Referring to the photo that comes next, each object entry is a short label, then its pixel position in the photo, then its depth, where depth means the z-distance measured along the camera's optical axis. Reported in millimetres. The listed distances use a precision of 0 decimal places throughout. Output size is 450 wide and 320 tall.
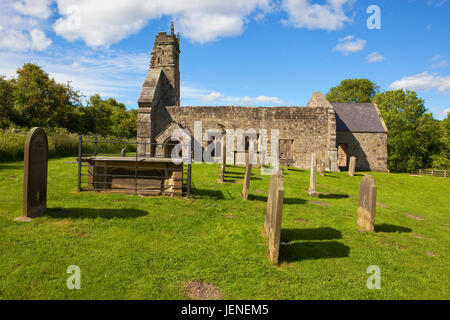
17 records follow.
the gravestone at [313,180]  10070
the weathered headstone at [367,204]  6401
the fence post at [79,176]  8098
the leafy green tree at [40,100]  23109
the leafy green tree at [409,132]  27547
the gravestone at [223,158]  11445
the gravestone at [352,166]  17069
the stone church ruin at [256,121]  17906
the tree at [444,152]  26852
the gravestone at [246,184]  8719
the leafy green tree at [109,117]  30125
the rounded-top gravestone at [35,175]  5496
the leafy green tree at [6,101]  21134
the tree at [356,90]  44219
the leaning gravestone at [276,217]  4340
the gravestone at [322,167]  16144
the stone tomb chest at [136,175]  8328
